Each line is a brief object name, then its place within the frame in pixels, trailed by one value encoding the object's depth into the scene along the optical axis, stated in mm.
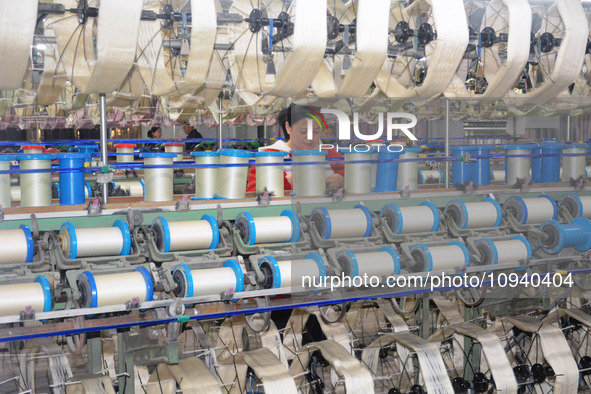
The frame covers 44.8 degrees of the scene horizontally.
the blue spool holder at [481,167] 3891
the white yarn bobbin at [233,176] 3725
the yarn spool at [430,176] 3872
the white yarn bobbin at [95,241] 3016
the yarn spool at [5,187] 3377
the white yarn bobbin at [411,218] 3457
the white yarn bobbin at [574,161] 3889
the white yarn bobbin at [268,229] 3316
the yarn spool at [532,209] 3715
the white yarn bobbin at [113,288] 2836
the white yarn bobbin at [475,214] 3604
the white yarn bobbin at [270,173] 3747
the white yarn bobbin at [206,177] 3805
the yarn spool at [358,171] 3410
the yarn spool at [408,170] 3526
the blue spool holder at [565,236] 3602
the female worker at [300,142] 3234
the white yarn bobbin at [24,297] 2697
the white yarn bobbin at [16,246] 2896
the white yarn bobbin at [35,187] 3383
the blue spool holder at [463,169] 3873
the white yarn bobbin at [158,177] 3648
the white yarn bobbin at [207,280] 2992
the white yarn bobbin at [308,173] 3367
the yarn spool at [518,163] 3934
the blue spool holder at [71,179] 3422
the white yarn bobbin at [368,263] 3193
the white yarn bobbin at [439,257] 3315
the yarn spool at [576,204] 3801
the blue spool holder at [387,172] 3449
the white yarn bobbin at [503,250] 3453
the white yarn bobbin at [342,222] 3318
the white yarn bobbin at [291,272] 3119
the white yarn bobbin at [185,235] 3182
